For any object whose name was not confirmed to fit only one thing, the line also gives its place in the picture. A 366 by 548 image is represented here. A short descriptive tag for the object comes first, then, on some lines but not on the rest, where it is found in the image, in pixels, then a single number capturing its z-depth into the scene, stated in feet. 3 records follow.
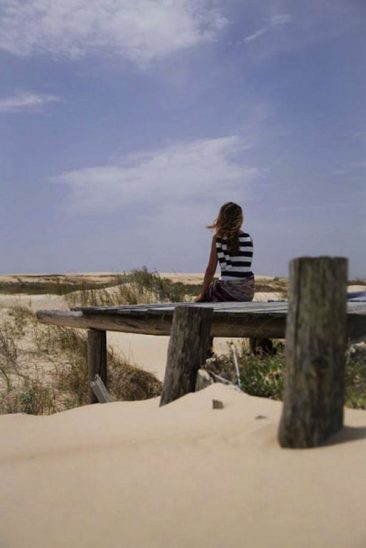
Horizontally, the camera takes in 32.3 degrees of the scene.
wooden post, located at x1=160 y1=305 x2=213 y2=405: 12.69
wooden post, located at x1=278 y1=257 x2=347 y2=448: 8.12
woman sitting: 19.69
